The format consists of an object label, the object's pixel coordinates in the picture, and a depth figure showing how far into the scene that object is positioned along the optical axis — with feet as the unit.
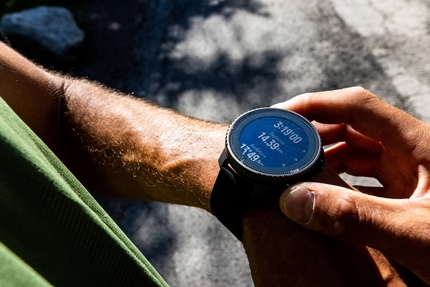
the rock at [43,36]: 2.78
